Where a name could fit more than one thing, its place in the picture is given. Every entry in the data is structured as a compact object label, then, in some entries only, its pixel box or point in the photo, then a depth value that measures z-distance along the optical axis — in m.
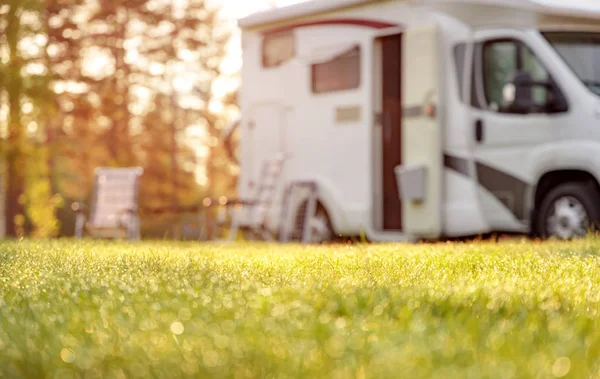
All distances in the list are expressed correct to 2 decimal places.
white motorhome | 10.07
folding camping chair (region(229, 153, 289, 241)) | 12.70
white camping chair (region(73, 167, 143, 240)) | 13.97
